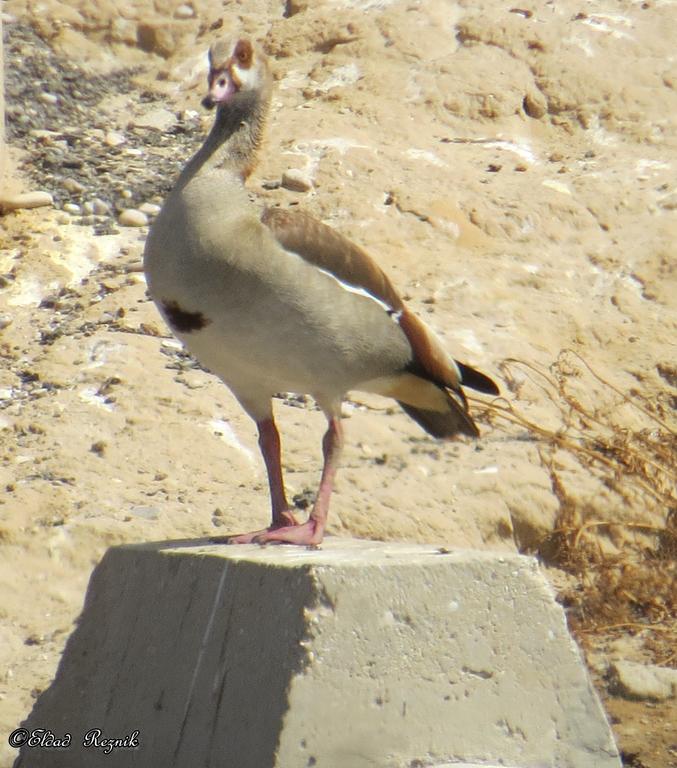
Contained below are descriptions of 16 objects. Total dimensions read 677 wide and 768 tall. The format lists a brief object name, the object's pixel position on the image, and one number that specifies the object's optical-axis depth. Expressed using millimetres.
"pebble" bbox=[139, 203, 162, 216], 15812
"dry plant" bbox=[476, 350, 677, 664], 12141
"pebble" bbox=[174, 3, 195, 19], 19109
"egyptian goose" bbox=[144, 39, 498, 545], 8844
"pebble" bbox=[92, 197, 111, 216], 15695
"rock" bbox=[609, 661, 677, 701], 10836
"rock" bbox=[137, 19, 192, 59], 19078
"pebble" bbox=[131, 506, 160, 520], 11055
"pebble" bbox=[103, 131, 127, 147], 17281
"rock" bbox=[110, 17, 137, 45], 19125
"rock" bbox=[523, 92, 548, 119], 17781
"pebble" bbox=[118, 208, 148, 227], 15594
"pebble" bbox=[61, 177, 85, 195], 15930
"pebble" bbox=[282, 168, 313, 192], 15859
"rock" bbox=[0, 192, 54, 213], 15461
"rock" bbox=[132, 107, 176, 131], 17875
